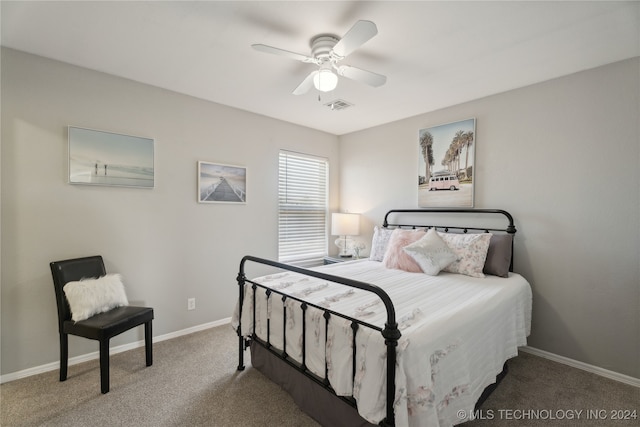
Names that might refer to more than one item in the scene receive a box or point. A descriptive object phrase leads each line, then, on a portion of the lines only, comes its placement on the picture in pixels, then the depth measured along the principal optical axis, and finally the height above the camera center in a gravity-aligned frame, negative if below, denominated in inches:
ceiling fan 68.1 +38.7
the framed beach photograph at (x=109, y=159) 95.2 +17.1
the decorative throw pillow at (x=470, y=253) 102.2 -16.4
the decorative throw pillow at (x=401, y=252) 109.7 -17.8
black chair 79.9 -33.9
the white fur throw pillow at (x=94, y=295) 84.5 -27.8
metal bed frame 50.7 -24.6
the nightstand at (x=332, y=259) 153.8 -28.4
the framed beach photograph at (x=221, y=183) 123.7 +11.1
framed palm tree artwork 122.2 +20.3
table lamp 158.1 -8.8
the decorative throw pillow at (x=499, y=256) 100.9 -16.8
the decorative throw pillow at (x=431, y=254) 103.6 -16.8
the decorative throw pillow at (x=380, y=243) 133.3 -16.4
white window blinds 155.5 -0.6
